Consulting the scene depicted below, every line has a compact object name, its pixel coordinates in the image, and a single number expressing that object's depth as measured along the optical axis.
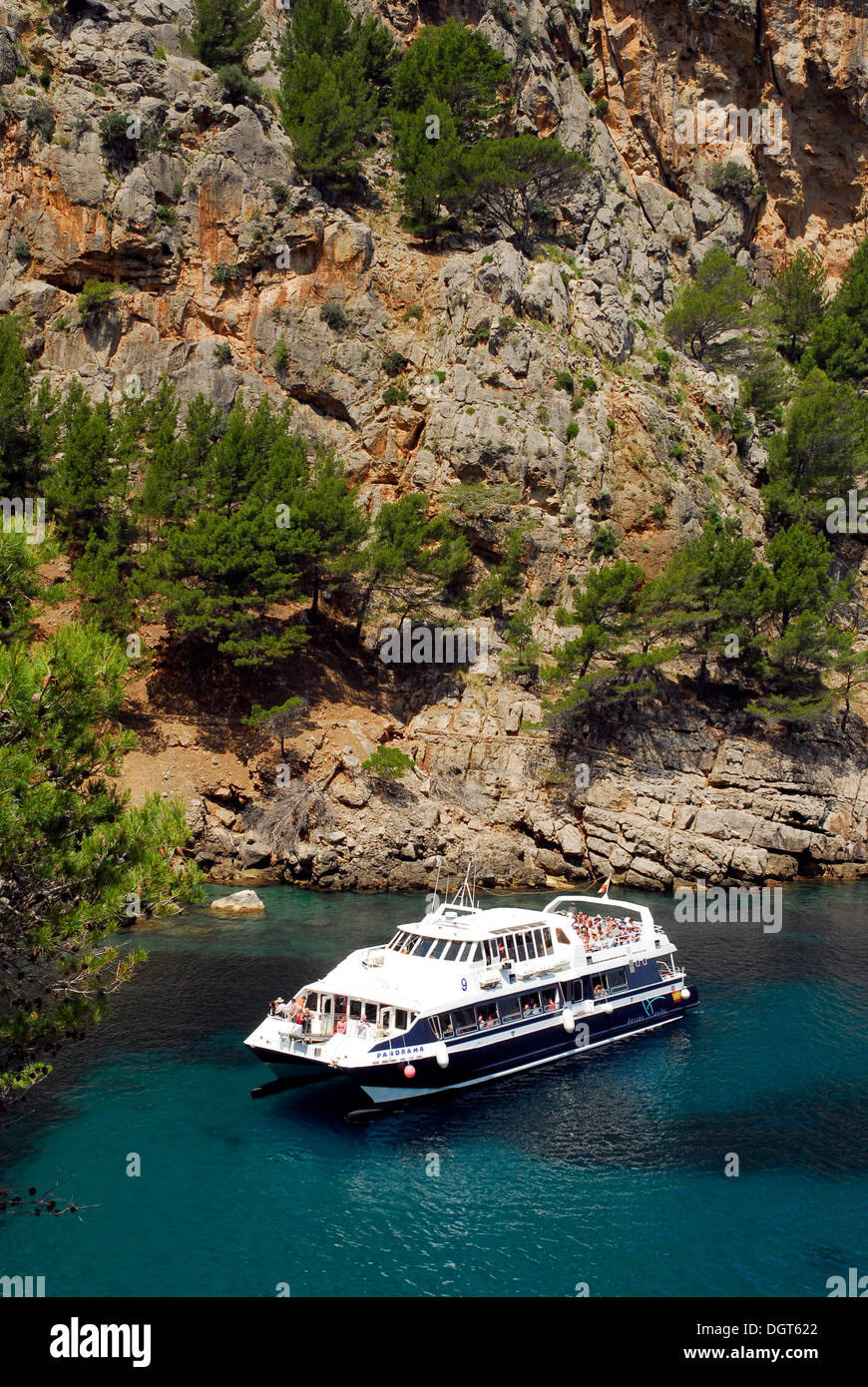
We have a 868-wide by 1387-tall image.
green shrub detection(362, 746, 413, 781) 52.11
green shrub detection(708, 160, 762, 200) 91.88
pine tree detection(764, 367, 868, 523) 73.00
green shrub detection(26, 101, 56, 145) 66.69
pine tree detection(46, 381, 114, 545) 55.12
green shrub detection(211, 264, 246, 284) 69.94
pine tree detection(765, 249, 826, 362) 87.50
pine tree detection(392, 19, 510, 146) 77.88
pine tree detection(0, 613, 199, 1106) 18.42
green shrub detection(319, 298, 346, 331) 70.19
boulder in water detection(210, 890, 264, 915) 43.94
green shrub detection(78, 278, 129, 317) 66.19
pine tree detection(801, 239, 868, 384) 81.56
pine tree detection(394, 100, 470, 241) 75.94
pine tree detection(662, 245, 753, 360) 80.38
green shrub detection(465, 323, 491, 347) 68.56
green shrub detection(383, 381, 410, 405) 68.00
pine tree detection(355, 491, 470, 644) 59.12
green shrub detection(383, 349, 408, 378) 69.69
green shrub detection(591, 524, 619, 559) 65.44
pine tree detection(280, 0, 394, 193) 74.81
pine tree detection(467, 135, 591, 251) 75.31
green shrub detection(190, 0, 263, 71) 76.69
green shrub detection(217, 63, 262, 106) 73.62
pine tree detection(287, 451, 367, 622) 56.06
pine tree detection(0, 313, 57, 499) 56.81
